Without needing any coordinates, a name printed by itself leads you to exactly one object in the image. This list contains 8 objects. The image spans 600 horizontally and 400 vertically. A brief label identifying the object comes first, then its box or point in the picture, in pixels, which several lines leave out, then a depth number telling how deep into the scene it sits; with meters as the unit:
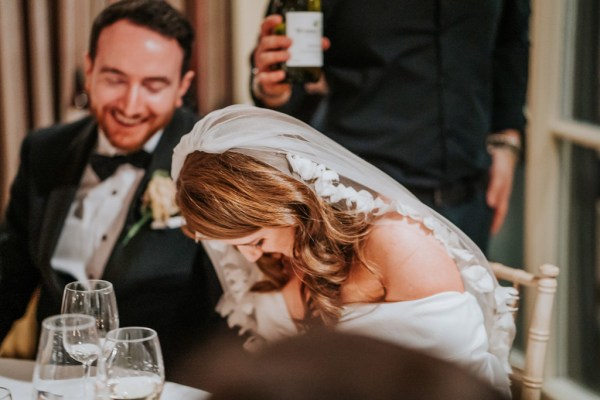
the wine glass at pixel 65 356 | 1.11
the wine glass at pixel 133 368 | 1.09
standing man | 1.64
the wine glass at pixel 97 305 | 1.28
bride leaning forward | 1.29
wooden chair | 1.36
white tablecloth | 1.31
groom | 1.72
